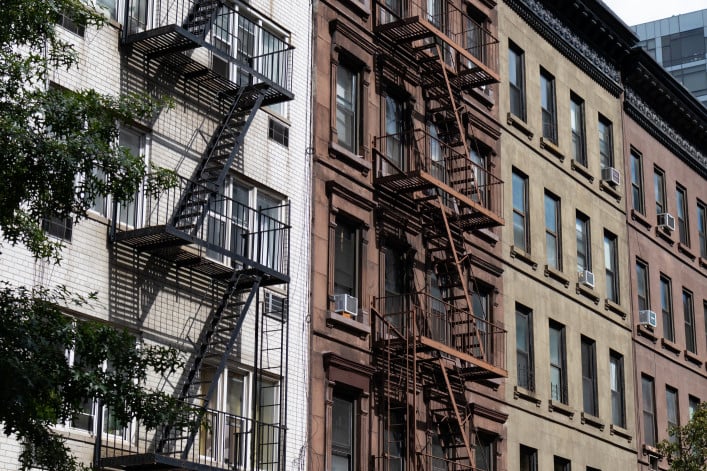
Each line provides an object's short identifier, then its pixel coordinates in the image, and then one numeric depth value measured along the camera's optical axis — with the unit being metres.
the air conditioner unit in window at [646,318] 42.72
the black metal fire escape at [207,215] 24.03
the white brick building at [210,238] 23.36
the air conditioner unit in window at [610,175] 42.65
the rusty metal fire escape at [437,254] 30.56
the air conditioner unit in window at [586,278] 39.91
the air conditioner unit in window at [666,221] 45.84
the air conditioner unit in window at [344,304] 29.03
